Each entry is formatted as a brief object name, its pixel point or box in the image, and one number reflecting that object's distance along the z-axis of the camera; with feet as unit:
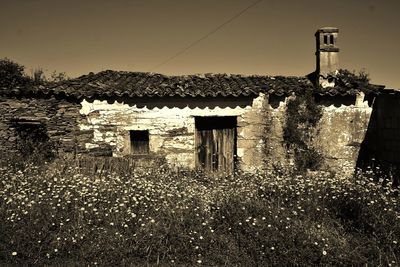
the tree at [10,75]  62.59
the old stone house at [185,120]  32.99
